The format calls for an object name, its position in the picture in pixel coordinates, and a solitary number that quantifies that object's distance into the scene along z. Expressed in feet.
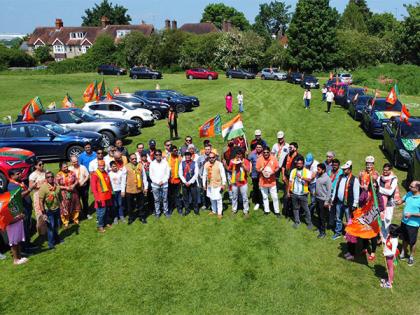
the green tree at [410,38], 154.20
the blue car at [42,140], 47.60
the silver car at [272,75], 144.56
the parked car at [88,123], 56.24
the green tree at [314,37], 174.29
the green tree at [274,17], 362.94
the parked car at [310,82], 119.96
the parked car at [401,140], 44.57
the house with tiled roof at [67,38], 268.82
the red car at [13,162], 40.47
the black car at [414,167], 35.28
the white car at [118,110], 66.79
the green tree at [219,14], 349.20
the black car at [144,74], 147.13
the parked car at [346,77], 130.50
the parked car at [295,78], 131.23
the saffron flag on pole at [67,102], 72.13
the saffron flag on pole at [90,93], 71.56
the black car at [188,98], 86.28
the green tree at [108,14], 343.87
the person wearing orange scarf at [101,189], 30.55
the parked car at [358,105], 71.51
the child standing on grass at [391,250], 22.00
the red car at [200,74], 145.59
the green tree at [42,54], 250.78
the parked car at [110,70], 162.71
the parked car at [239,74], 147.95
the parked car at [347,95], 84.39
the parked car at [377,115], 59.38
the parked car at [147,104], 75.60
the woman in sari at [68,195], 31.14
